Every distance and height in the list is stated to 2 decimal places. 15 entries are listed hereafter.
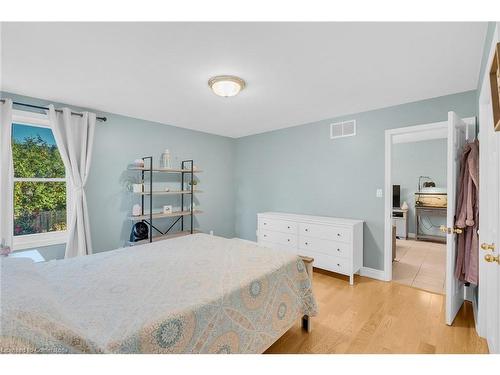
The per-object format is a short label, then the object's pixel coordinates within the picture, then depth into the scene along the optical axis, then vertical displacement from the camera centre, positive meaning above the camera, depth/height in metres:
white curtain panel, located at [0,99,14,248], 2.63 +0.15
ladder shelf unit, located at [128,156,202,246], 3.70 -0.20
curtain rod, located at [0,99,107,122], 2.77 +0.97
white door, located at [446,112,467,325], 2.14 -0.14
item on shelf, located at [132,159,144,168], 3.62 +0.37
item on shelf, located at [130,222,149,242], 3.64 -0.68
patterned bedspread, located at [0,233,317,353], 0.89 -0.63
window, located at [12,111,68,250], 2.94 +0.02
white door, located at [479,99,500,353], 1.46 -0.24
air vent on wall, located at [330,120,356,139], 3.62 +0.93
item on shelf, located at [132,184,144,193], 3.63 -0.01
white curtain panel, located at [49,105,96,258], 3.05 +0.34
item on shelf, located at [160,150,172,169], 4.07 +0.49
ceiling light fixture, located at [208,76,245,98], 2.31 +1.02
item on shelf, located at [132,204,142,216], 3.67 -0.34
